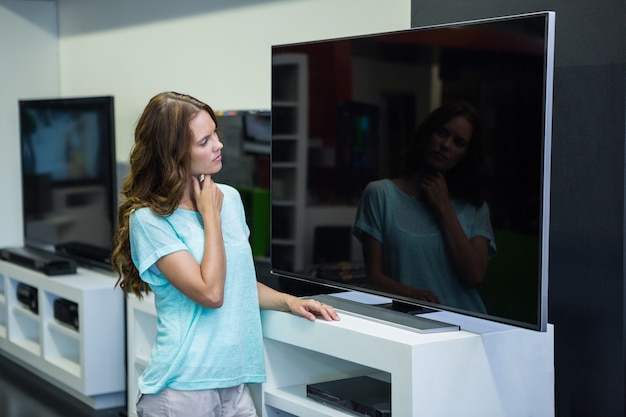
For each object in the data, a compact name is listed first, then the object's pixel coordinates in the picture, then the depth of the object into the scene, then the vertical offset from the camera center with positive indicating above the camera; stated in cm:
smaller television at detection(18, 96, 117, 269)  469 -22
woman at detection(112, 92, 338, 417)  235 -32
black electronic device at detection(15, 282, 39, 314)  483 -83
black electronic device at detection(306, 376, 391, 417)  263 -75
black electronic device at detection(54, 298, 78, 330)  445 -83
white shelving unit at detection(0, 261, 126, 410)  434 -96
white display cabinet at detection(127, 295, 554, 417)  240 -60
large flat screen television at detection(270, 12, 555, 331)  227 -1
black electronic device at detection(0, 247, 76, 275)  471 -64
